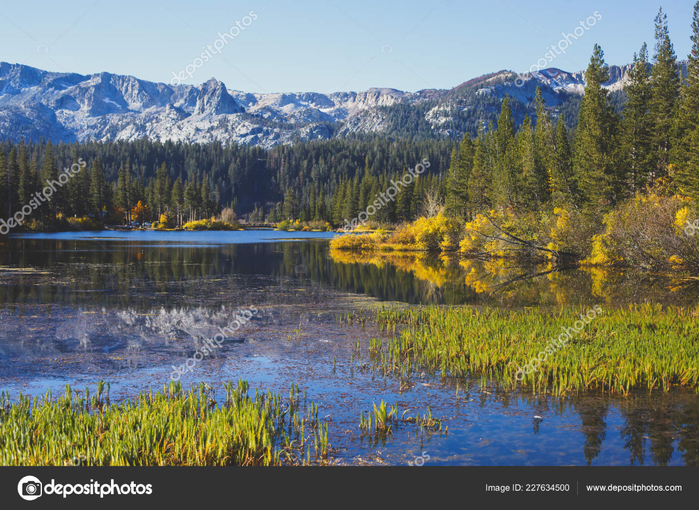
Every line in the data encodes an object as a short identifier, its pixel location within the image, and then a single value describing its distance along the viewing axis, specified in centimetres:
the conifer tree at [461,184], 7456
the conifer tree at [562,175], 4994
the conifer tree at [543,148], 5622
